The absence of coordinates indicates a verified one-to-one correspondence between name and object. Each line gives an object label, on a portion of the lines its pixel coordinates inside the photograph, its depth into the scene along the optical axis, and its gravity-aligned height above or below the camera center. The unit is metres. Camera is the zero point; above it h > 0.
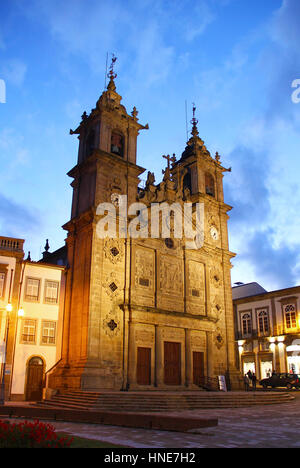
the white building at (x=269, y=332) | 41.41 +4.05
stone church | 25.27 +5.54
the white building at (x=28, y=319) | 24.98 +3.05
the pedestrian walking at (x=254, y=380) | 31.96 -0.62
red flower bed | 7.08 -1.12
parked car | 33.34 -0.67
